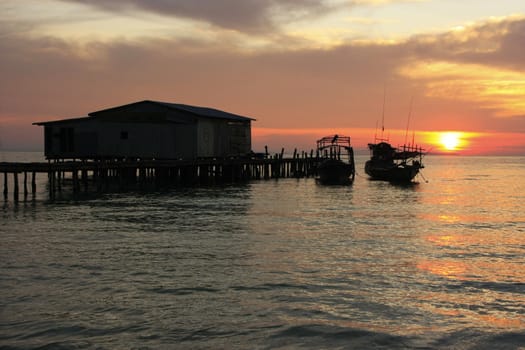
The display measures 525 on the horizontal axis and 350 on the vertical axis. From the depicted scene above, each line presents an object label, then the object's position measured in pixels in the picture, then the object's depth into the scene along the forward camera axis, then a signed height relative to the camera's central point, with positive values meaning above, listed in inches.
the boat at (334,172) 2410.2 -31.2
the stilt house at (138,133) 1972.2 +98.3
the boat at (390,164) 2586.1 +2.7
